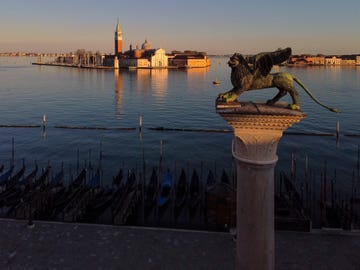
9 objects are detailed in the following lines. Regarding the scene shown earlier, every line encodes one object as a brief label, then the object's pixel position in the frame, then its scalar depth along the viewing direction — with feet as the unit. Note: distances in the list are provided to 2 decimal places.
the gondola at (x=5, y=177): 60.34
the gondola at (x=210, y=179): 57.57
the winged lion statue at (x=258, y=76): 16.14
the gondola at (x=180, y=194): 48.82
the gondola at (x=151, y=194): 50.08
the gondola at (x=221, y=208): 38.88
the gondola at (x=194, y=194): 49.39
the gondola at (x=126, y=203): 42.19
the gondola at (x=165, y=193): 49.68
